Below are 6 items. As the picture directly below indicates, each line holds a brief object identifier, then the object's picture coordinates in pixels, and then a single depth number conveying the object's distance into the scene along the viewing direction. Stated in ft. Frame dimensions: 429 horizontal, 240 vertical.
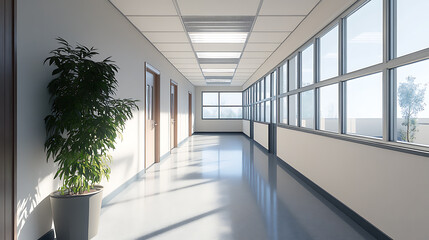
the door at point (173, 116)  25.40
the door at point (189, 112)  38.96
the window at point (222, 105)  44.83
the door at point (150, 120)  16.85
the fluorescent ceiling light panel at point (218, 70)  27.48
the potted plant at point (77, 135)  6.49
